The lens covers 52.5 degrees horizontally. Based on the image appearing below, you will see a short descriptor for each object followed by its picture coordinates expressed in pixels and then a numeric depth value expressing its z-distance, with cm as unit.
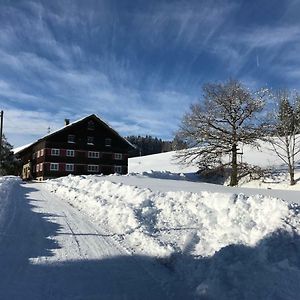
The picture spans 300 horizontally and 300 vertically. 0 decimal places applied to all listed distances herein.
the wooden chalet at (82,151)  4488
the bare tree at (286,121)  2886
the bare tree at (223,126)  2781
